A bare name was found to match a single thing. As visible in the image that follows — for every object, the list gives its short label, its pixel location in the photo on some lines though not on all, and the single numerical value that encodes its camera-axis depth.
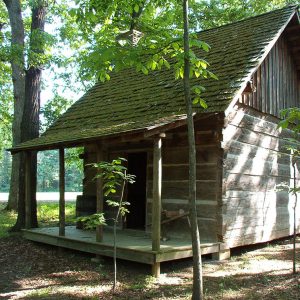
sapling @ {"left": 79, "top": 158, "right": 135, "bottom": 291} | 6.78
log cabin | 8.95
